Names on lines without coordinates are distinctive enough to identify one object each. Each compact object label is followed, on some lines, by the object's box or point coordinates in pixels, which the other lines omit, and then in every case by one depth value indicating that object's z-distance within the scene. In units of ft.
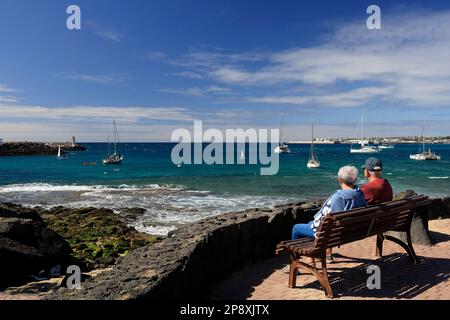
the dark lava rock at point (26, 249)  24.49
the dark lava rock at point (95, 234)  38.70
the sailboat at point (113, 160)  240.81
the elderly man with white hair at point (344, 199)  17.54
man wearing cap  20.12
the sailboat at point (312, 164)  204.03
